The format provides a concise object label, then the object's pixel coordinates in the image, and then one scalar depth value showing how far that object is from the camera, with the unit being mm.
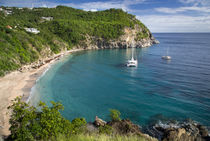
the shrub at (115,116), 20784
